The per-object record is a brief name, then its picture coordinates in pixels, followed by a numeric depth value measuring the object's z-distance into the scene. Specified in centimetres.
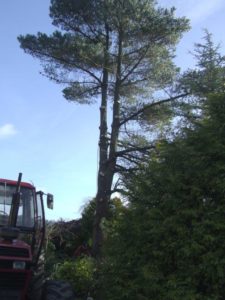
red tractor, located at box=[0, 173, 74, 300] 622
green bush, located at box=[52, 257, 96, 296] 916
